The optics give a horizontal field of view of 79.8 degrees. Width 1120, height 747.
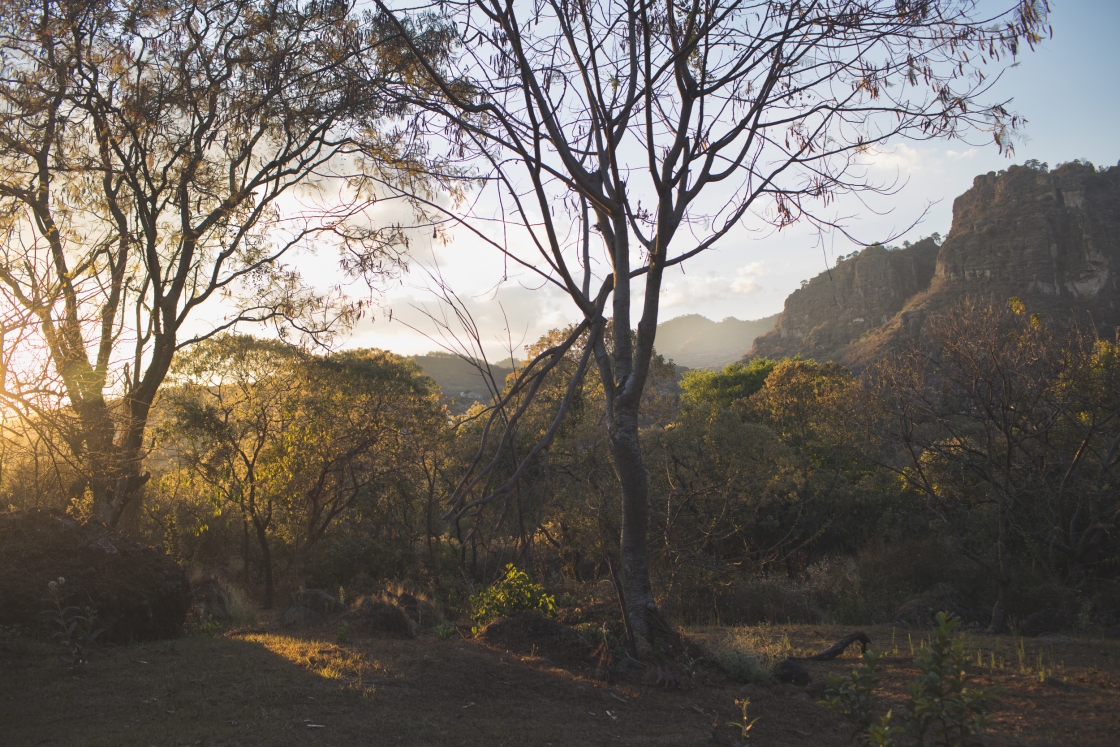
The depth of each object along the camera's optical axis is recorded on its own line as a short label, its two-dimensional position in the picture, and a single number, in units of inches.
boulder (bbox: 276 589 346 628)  337.1
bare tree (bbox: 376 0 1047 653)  216.7
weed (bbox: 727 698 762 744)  148.2
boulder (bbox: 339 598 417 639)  290.4
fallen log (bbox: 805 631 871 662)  260.5
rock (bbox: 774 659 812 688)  229.5
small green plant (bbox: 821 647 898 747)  118.6
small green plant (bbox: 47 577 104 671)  221.6
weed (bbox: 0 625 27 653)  229.5
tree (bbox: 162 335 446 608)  569.6
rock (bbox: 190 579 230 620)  359.9
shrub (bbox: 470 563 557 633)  283.1
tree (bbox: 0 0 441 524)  231.9
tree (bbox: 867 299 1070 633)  369.7
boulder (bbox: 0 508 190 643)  255.1
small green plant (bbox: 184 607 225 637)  309.3
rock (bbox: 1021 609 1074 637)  366.6
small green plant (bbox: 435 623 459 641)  283.6
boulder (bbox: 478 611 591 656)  249.1
